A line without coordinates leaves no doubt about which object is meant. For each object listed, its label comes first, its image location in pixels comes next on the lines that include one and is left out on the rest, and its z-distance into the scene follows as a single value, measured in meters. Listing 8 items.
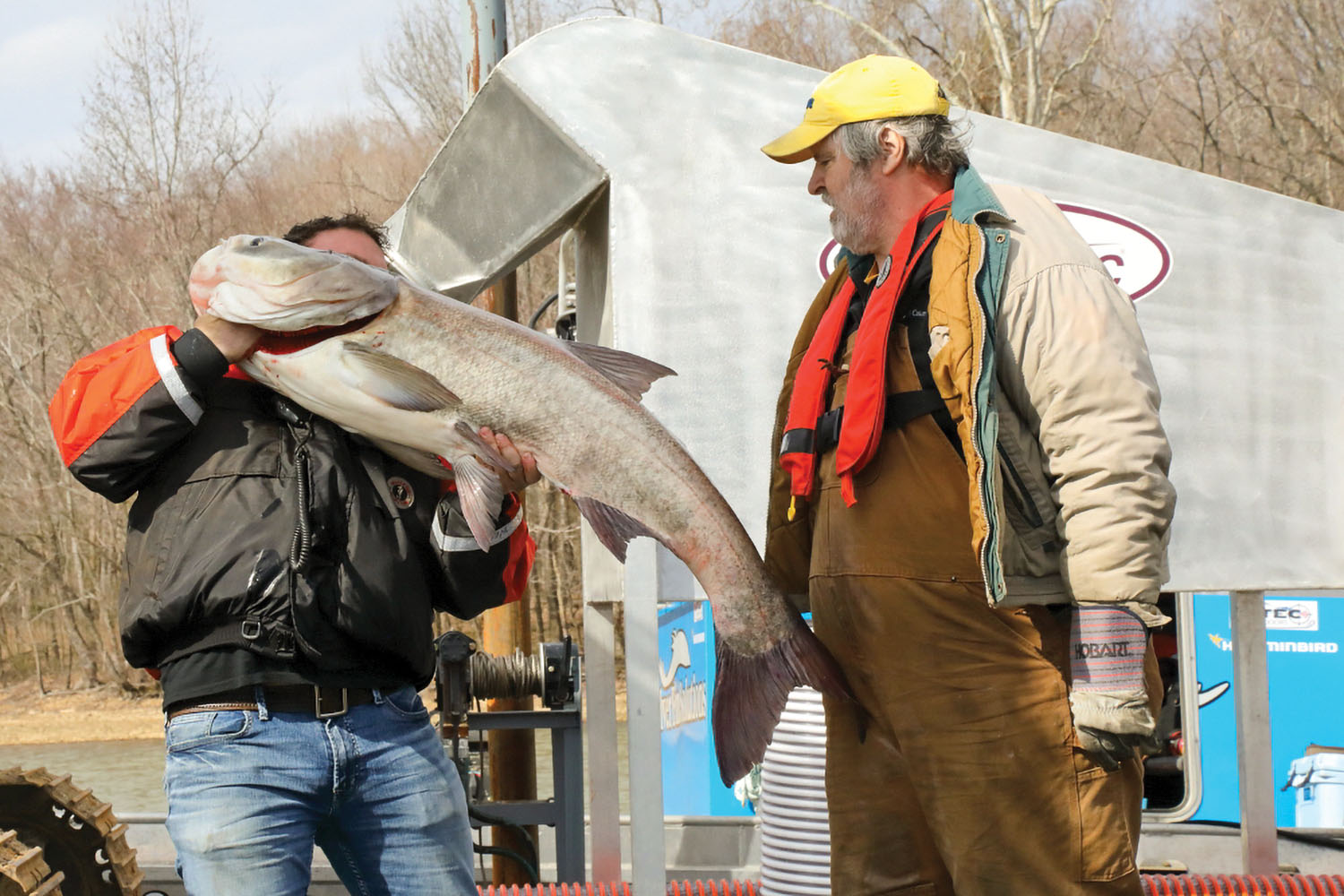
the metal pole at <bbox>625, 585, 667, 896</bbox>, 4.23
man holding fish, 2.34
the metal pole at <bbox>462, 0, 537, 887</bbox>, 6.37
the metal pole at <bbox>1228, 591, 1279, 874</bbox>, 4.58
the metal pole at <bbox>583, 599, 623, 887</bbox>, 4.50
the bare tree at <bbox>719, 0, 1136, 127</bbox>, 19.28
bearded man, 2.45
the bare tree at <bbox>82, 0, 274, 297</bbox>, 24.09
